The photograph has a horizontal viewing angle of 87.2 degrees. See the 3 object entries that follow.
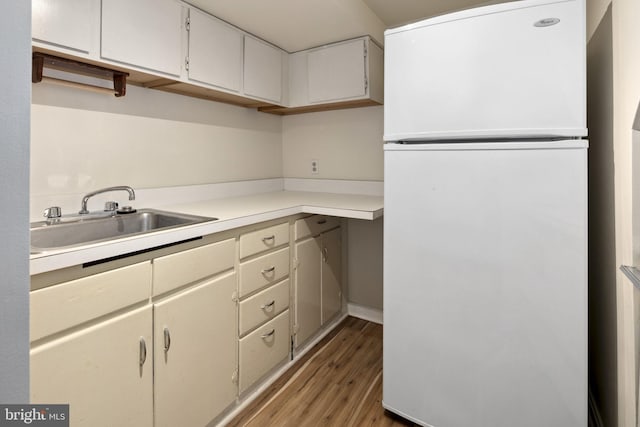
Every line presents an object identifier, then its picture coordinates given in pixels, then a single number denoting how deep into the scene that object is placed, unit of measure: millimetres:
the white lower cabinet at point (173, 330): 975
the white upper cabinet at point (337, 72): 2178
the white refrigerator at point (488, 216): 1140
